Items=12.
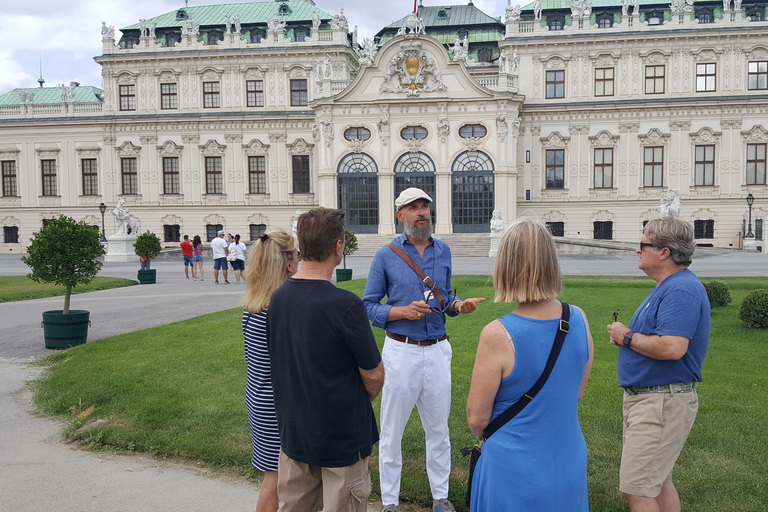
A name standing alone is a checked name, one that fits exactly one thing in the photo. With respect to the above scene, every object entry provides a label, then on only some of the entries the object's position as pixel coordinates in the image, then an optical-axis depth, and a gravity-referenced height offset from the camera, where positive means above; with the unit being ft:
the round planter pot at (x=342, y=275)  64.03 -5.91
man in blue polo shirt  11.28 -2.80
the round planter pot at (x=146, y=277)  68.54 -6.30
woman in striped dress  12.75 -2.72
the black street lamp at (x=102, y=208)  129.49 +2.13
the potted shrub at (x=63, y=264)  33.32 -2.44
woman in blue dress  9.18 -2.60
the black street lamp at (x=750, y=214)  122.72 -0.40
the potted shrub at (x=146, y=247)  73.82 -3.39
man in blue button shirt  14.47 -3.36
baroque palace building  127.44 +19.60
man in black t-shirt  10.34 -2.67
